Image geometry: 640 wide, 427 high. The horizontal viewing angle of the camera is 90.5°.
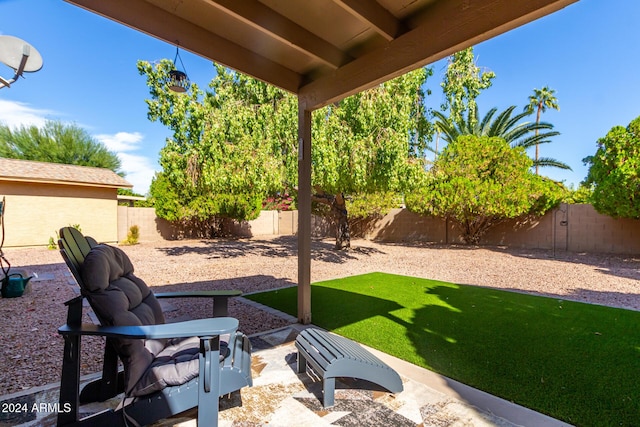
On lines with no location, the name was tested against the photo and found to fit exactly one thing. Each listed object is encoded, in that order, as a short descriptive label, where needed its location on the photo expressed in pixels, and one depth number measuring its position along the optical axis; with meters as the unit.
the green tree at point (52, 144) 20.50
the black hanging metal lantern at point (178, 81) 4.20
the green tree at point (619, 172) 8.50
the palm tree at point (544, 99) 20.62
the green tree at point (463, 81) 8.19
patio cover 2.21
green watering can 5.18
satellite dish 3.54
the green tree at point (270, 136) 7.78
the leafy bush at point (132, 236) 13.24
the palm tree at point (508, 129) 15.79
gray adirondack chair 1.73
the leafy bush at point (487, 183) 10.80
